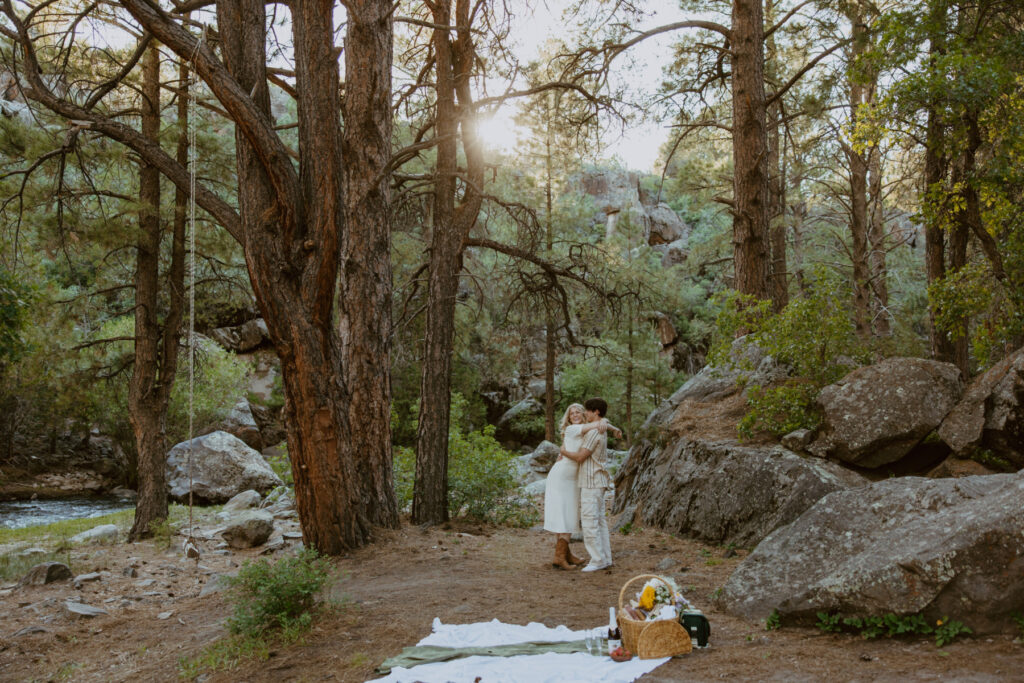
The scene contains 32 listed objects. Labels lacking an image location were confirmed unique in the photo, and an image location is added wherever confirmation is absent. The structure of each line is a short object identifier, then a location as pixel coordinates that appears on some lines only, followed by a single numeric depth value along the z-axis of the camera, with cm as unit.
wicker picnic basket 418
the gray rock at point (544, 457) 1919
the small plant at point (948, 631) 383
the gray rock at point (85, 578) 770
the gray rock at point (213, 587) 702
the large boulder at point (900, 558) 389
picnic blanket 396
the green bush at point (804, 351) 800
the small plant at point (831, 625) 422
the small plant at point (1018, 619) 374
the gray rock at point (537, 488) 1560
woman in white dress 719
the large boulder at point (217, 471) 1708
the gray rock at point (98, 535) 1106
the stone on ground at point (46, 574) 775
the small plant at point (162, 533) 1005
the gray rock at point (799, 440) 766
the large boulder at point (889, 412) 709
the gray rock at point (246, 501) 1457
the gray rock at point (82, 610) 650
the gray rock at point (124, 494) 2062
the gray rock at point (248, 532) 997
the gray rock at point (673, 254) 3916
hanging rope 601
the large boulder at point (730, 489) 708
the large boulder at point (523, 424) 2811
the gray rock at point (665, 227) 4141
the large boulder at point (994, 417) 642
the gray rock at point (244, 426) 2444
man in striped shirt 707
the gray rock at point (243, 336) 2878
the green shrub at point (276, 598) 498
